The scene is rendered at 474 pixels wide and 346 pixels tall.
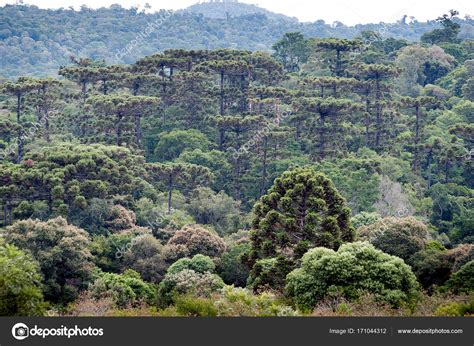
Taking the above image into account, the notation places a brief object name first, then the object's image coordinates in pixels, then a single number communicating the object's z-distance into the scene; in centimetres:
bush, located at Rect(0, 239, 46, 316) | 2595
